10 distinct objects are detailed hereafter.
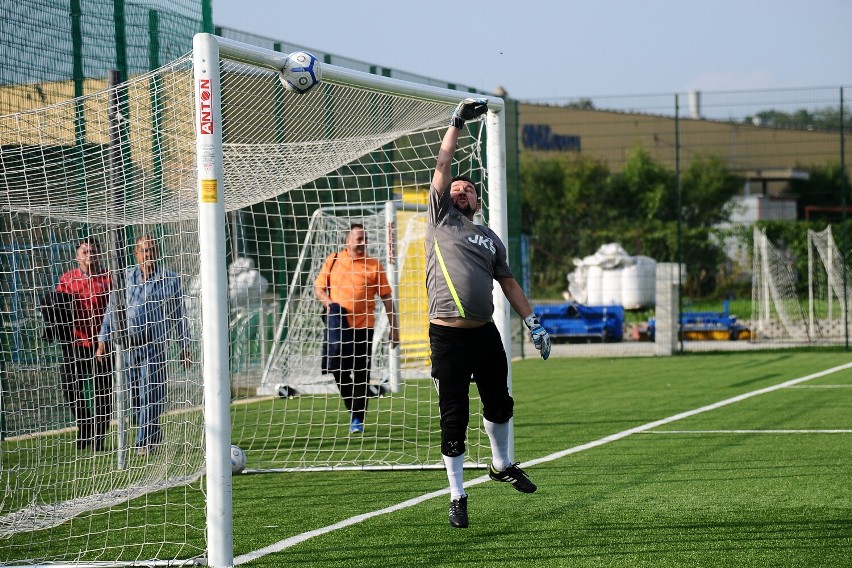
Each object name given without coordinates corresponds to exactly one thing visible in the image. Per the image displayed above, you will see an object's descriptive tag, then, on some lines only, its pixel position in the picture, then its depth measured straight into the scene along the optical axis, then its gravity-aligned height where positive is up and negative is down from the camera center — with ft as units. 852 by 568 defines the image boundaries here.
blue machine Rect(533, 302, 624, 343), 156.15 -7.16
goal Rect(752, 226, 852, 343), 147.02 -5.42
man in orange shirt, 74.28 -2.46
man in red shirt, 56.49 -3.28
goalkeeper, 44.70 -1.66
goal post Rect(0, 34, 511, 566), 38.42 -0.56
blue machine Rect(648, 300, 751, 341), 155.94 -7.62
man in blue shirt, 52.16 -2.42
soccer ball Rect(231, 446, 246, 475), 57.98 -6.01
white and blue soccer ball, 42.34 +2.99
